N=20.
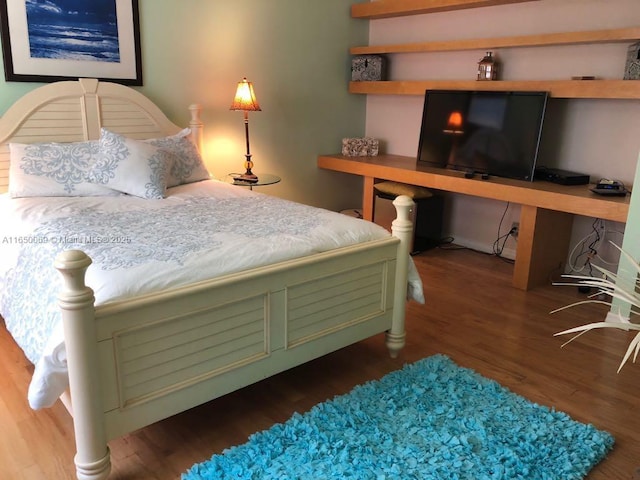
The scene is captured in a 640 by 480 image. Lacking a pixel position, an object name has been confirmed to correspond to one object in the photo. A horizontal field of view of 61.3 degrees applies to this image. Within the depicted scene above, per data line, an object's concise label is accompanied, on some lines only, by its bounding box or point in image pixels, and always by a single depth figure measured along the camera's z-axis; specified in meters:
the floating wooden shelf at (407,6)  3.91
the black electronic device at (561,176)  3.49
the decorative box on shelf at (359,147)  4.88
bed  1.68
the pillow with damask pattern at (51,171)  2.90
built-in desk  3.16
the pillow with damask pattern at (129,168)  3.00
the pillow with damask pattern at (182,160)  3.36
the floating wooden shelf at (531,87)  3.21
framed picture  3.12
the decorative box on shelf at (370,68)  4.74
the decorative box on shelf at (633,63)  3.18
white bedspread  1.74
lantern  3.95
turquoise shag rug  1.81
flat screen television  3.62
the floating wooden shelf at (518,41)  3.21
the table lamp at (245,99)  3.82
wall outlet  4.18
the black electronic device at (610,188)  3.21
